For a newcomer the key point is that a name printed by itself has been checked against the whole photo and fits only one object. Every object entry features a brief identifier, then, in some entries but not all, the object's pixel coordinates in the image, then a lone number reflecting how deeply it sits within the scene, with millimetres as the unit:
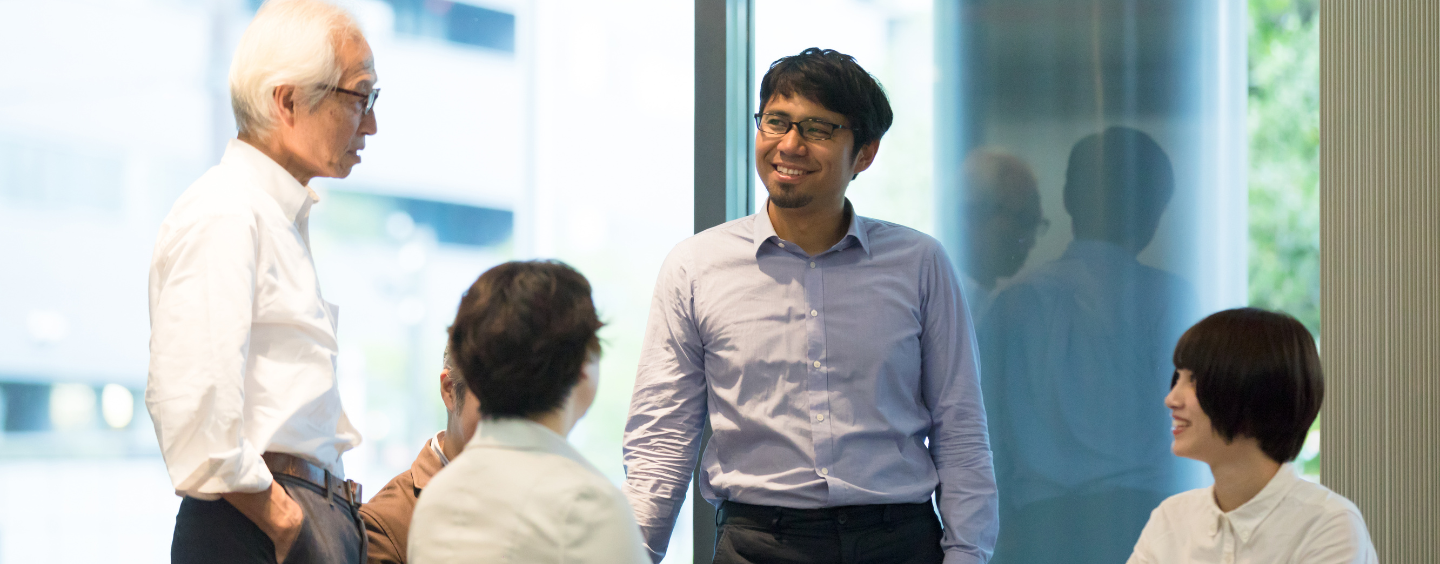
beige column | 4969
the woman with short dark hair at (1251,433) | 4615
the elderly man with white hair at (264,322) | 4453
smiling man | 4864
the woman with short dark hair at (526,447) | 4240
